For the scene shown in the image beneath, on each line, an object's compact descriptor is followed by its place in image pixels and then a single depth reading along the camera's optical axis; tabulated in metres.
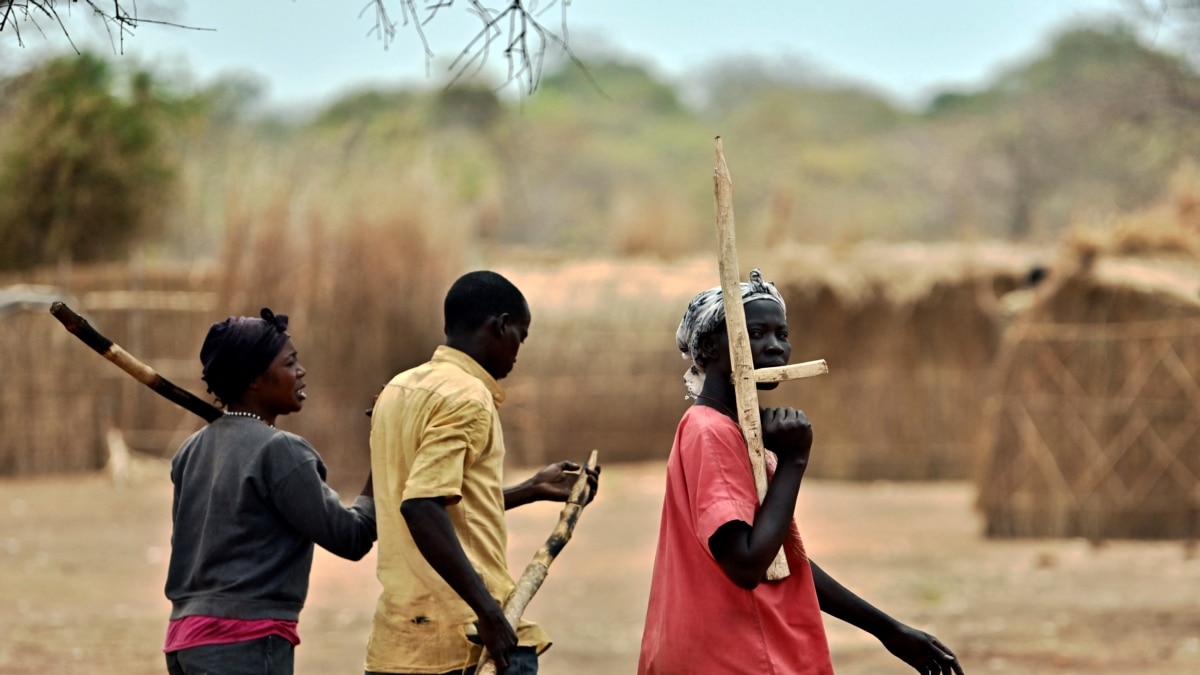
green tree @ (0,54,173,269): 36.00
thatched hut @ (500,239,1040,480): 36.19
